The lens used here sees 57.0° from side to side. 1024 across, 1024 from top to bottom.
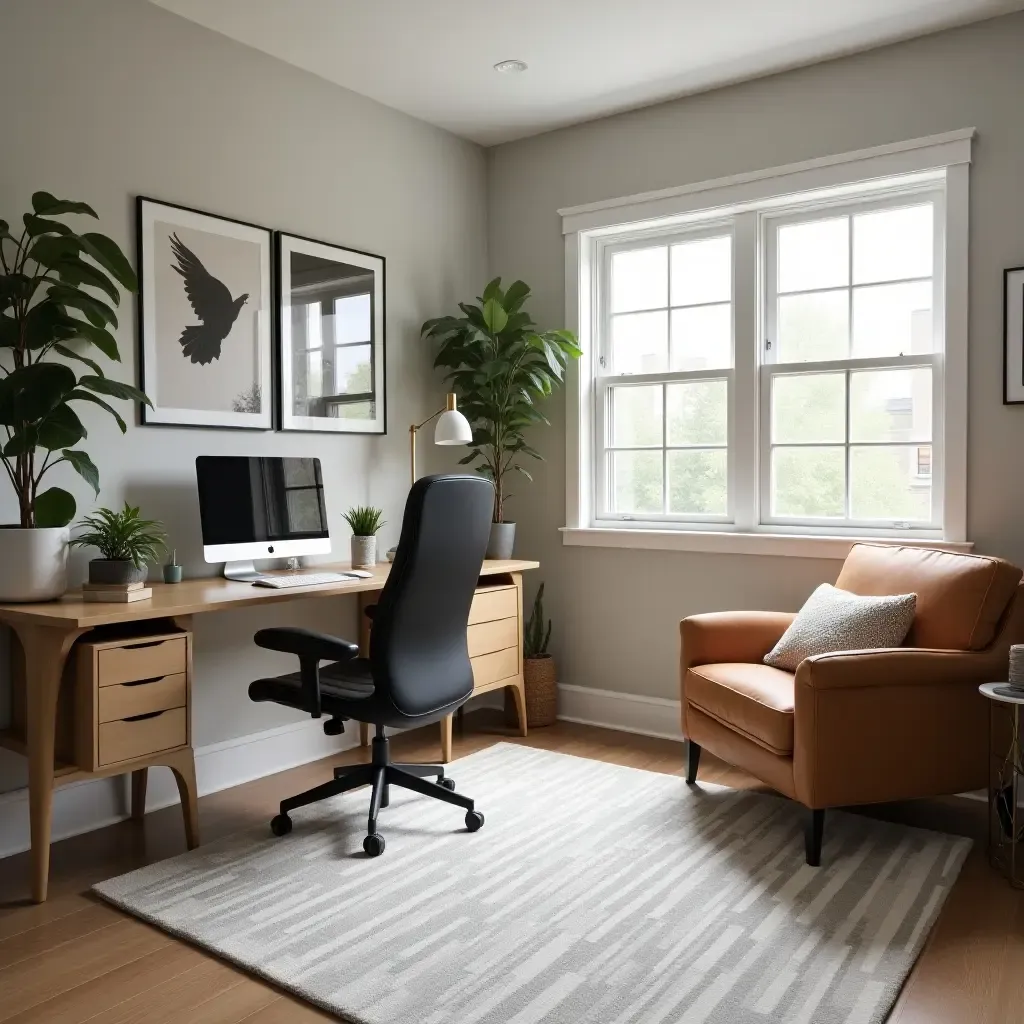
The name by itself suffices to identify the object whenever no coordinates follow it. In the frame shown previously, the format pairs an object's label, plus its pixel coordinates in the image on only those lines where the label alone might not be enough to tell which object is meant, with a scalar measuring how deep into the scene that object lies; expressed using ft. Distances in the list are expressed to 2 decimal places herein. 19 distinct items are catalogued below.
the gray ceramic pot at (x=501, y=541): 13.48
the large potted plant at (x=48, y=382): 8.20
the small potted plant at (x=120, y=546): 8.90
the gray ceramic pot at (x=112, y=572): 8.89
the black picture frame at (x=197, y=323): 10.46
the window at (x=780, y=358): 11.74
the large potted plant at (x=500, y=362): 13.52
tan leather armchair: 8.75
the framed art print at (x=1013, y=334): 10.75
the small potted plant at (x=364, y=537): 12.04
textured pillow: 9.70
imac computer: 10.51
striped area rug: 6.66
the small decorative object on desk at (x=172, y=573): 10.28
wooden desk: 8.14
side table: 8.45
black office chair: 8.72
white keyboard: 10.06
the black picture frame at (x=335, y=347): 11.98
